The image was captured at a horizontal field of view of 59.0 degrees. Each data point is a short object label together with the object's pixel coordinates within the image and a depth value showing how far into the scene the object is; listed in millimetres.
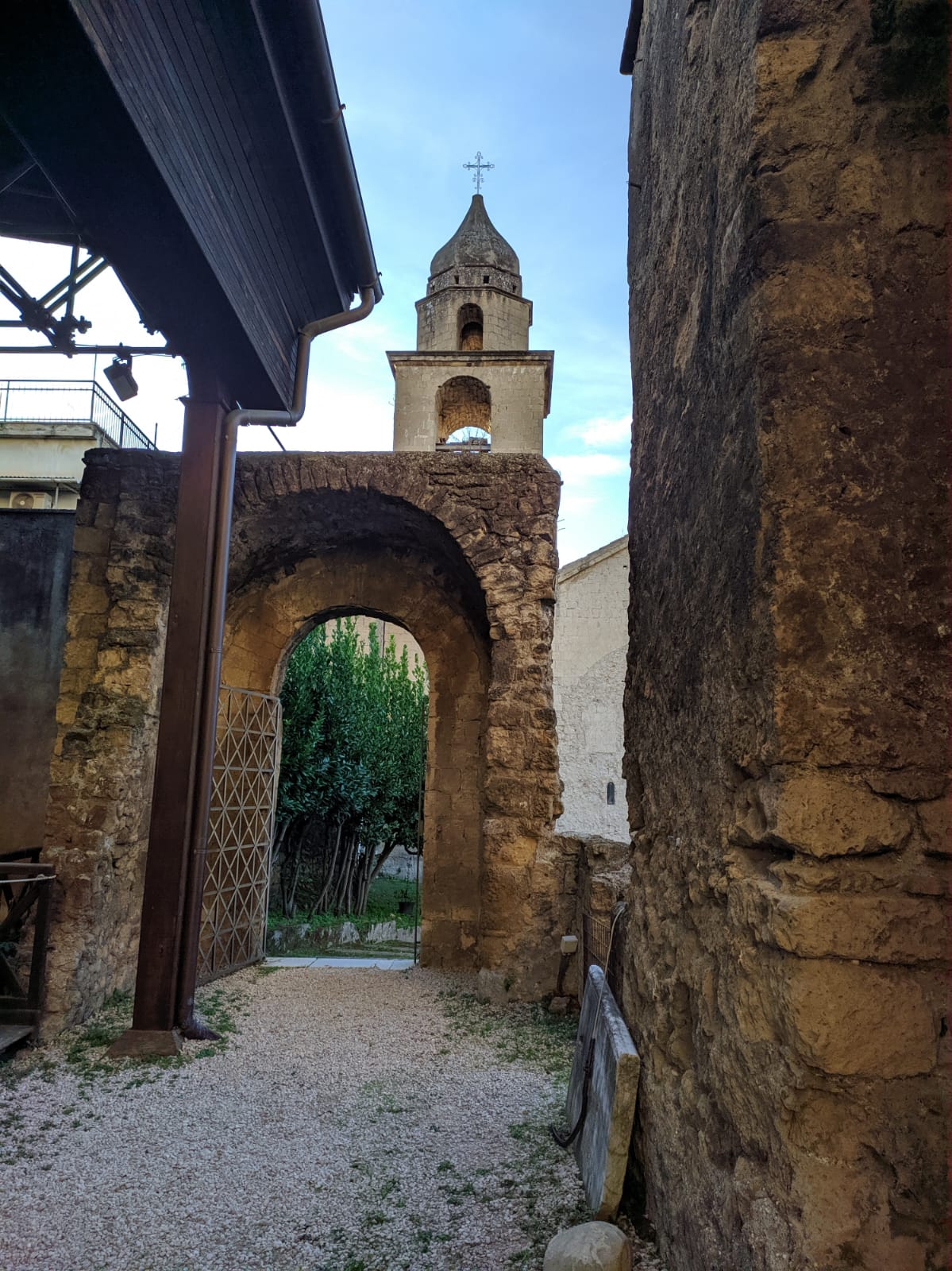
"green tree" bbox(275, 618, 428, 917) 12750
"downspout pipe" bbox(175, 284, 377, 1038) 4797
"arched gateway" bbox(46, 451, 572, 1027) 5512
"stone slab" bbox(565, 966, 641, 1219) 2391
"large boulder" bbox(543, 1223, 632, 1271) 2111
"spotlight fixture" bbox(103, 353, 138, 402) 5180
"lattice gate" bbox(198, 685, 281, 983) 6578
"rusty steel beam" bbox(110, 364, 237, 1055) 4668
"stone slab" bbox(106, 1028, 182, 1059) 4531
